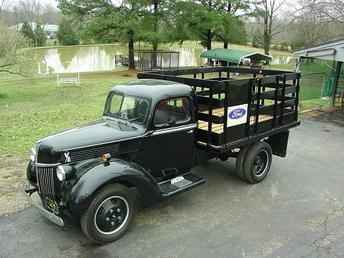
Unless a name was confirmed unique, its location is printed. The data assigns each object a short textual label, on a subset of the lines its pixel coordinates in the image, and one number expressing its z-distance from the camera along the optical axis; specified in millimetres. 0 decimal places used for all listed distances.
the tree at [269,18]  37531
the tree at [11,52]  14703
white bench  18891
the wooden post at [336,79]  13062
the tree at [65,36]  55456
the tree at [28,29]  51125
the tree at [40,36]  54353
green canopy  25516
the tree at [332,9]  16250
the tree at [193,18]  25266
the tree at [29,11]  60938
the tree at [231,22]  27172
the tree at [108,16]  23625
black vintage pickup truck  3961
